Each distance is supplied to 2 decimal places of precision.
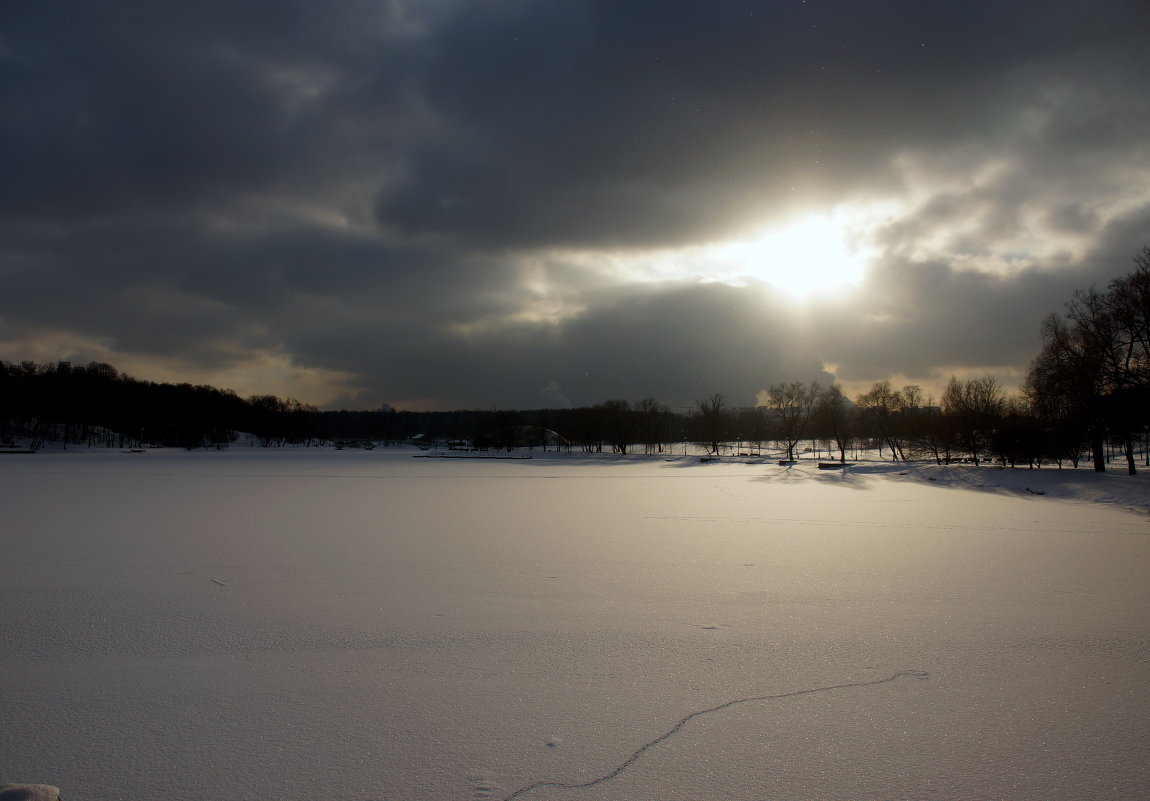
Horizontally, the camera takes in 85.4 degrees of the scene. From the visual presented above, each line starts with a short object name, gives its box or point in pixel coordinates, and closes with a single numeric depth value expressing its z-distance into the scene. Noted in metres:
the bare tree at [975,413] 55.81
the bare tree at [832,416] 77.94
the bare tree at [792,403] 83.27
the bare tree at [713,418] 94.44
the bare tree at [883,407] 78.50
